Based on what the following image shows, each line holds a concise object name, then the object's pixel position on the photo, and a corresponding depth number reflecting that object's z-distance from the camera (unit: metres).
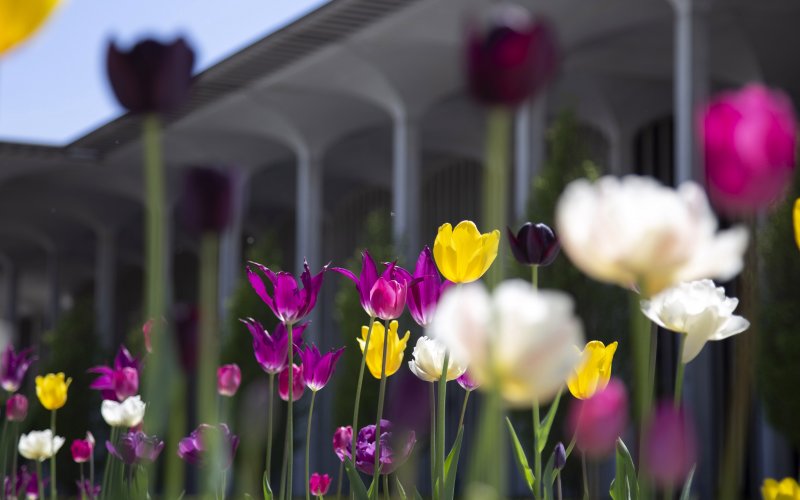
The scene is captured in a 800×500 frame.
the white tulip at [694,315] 2.01
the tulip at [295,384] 2.68
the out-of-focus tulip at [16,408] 3.22
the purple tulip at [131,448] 2.57
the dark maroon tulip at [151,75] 1.62
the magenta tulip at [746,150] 1.55
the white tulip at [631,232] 1.55
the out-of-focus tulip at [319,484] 2.94
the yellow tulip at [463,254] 2.21
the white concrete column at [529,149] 17.86
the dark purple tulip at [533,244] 2.32
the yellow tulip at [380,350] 2.54
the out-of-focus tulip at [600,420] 1.63
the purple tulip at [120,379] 2.85
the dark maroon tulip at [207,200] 1.58
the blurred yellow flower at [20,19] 1.56
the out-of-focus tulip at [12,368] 3.20
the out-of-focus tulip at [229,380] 2.89
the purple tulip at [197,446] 2.52
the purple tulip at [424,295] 2.41
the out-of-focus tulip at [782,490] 2.22
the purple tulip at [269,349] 2.54
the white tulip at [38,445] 3.35
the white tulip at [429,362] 2.49
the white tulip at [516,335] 1.49
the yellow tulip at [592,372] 2.44
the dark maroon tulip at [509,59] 1.43
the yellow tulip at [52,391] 3.12
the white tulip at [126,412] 2.70
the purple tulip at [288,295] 2.40
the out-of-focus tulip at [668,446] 1.60
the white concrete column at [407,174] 20.47
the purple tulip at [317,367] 2.64
